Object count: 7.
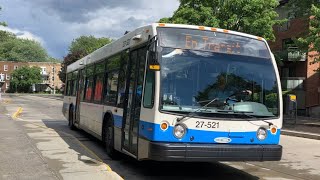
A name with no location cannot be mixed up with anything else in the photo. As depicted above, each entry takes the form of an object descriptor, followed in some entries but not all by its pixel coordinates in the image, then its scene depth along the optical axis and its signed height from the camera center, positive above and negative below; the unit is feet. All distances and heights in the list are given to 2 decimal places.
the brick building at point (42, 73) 455.09 +20.92
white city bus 23.71 +0.20
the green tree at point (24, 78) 414.62 +13.94
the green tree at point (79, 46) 258.98 +37.72
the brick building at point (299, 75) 116.47 +7.99
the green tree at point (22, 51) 485.56 +48.19
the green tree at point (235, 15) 90.53 +18.12
